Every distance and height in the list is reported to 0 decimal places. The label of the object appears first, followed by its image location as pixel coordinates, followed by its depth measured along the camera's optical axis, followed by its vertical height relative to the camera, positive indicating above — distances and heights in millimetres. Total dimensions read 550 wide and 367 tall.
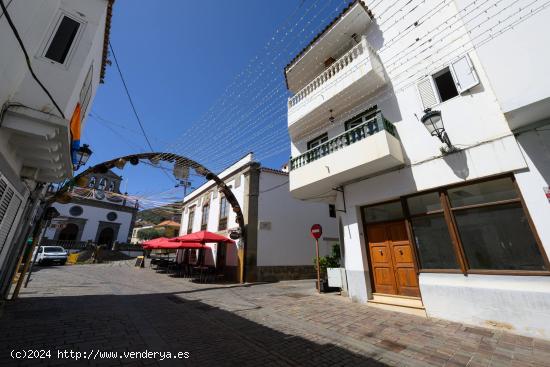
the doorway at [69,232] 33031 +4801
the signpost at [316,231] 10588 +1474
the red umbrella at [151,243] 17808 +1805
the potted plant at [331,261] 11234 +200
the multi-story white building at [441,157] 5277 +3060
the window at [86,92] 7064 +5320
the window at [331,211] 18000 +3895
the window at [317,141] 10718 +5484
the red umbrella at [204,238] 13977 +1658
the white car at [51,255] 21056 +1154
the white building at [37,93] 4418 +3442
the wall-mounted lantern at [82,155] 8078 +3663
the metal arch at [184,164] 11566 +5365
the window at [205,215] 20625 +4297
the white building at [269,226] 14805 +2598
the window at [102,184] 37750 +12719
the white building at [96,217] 32812 +7254
